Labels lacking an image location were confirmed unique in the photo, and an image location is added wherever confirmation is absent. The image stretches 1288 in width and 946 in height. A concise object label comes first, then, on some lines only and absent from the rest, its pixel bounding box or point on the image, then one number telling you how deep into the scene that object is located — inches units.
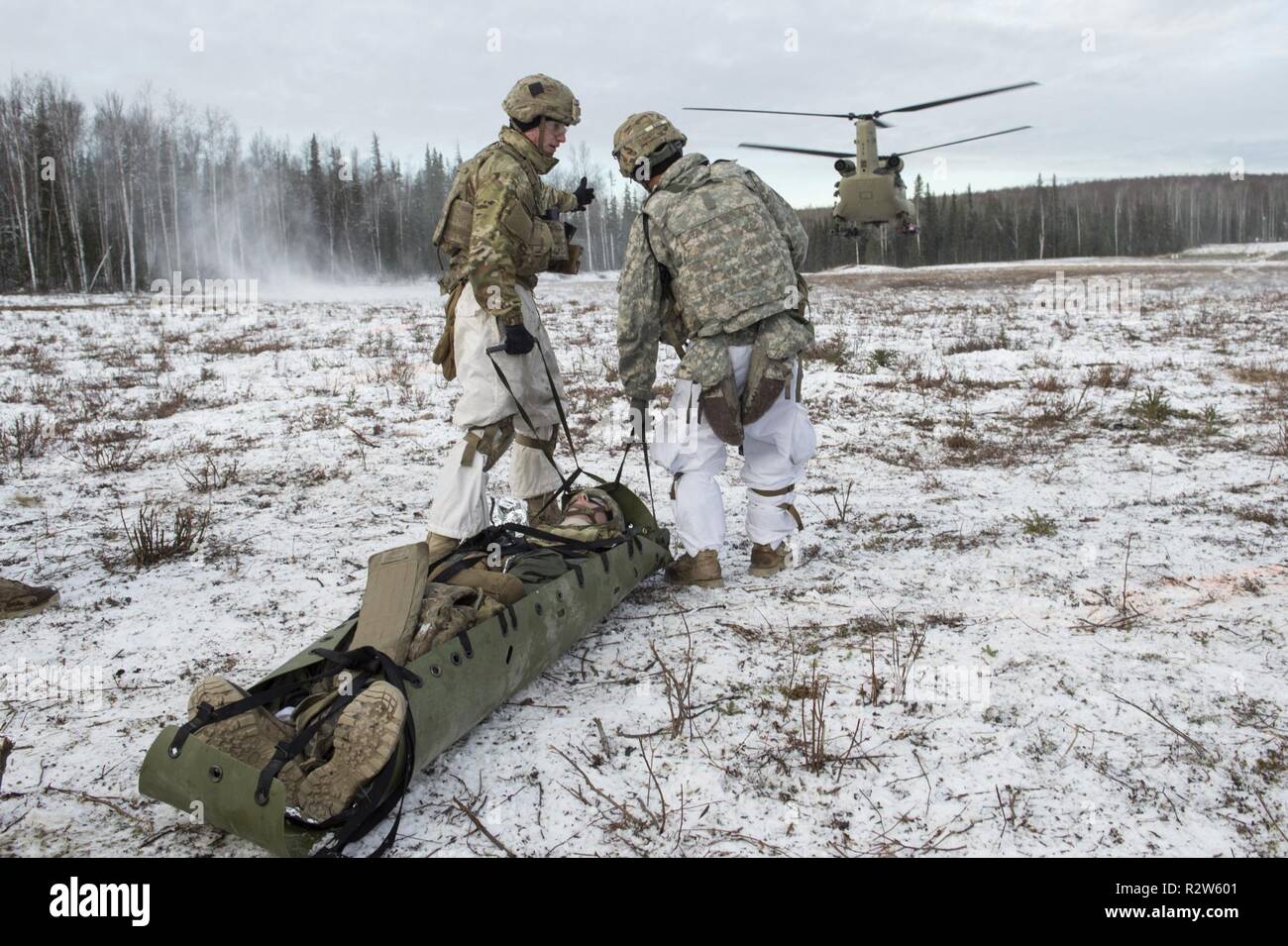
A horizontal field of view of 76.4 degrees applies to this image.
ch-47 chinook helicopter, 892.0
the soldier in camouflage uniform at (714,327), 161.5
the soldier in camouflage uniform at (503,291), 161.3
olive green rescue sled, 83.7
